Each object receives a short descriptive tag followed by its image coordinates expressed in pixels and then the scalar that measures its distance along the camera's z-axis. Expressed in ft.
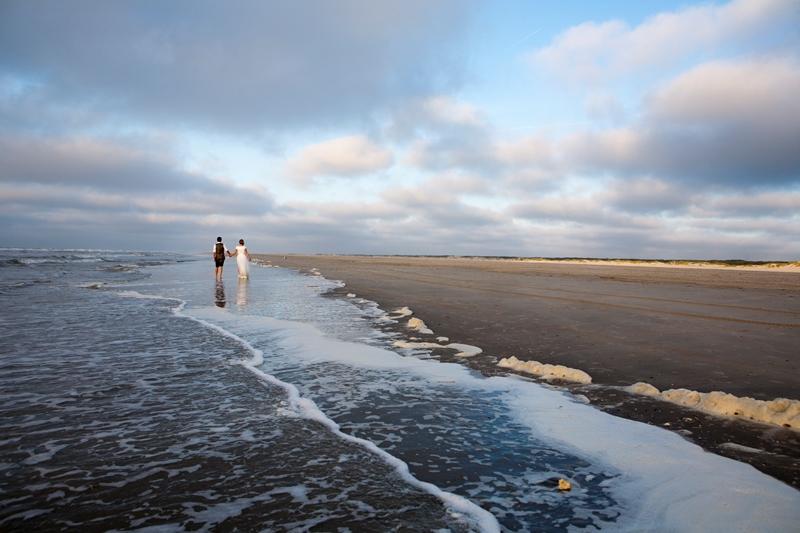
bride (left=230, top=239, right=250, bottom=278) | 89.10
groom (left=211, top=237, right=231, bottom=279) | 87.35
